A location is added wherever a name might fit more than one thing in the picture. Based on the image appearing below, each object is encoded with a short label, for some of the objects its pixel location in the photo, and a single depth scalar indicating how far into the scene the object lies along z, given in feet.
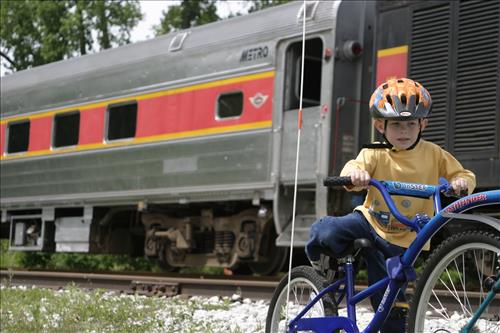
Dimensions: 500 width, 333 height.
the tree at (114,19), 138.19
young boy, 18.75
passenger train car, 46.18
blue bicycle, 15.08
